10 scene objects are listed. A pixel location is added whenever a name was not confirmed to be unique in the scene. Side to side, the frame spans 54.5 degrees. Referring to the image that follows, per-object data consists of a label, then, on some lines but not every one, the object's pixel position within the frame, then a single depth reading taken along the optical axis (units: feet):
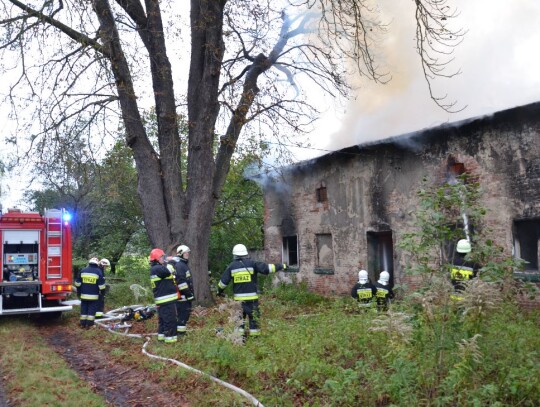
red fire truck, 40.40
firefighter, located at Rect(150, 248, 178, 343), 28.94
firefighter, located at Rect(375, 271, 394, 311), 36.73
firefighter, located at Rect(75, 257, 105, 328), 38.88
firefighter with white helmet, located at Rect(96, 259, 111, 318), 40.16
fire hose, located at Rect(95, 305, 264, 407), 34.39
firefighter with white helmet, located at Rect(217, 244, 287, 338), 27.96
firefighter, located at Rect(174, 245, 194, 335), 30.89
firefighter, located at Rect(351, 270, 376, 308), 37.14
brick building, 34.12
